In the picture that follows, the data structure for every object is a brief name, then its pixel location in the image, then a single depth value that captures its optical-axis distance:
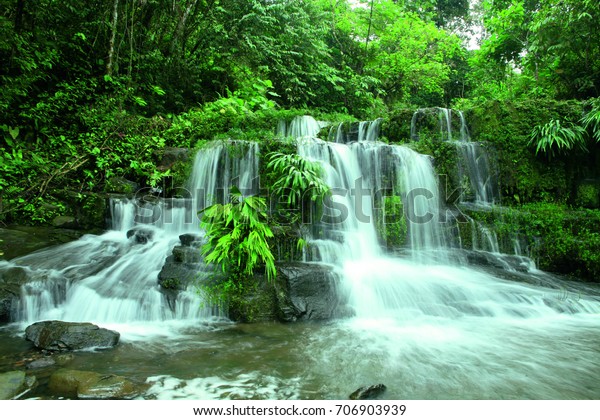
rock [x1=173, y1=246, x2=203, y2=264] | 5.39
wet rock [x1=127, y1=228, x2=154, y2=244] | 6.37
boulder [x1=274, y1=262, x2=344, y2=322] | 4.75
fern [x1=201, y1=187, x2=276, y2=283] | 4.84
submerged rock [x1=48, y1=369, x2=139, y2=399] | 2.65
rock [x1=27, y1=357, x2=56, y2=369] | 3.13
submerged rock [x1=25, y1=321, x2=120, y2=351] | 3.54
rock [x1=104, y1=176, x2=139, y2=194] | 7.80
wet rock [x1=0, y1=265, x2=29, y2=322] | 4.33
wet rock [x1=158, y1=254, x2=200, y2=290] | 5.02
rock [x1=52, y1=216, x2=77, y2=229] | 6.85
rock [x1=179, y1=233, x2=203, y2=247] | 5.82
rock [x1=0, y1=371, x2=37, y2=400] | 2.64
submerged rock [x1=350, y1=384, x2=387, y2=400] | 2.73
